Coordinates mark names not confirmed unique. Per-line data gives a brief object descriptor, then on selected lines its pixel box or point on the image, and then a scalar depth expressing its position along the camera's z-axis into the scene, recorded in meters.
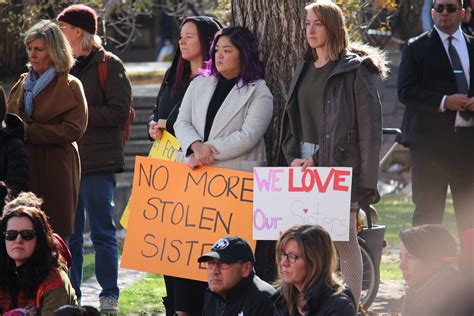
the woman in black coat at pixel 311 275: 12.52
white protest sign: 14.72
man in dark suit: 17.27
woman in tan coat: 16.66
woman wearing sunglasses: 13.83
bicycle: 17.28
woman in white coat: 15.62
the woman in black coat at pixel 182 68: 16.45
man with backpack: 17.80
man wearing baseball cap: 13.41
